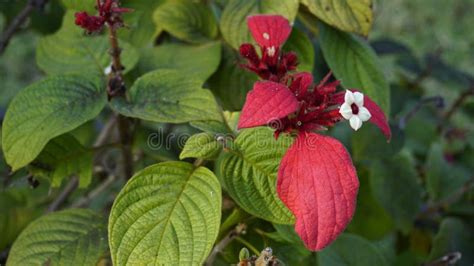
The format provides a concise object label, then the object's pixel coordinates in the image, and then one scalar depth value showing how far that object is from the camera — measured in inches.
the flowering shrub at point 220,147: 34.4
